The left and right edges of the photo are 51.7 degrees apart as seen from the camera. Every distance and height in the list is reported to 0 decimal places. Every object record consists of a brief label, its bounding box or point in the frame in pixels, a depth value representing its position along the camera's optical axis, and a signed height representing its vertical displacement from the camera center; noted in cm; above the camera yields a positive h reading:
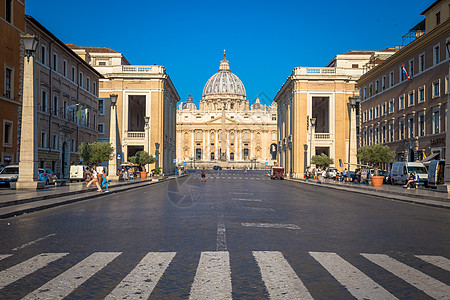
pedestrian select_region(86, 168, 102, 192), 2686 -89
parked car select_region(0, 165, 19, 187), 2852 -91
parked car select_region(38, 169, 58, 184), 3257 -114
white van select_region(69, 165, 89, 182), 4075 -110
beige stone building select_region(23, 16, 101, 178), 4072 +602
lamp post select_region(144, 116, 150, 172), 5590 +453
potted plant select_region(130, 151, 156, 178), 5934 +22
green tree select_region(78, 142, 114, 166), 4441 +83
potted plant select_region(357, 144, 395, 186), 4304 +68
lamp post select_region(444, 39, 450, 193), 2492 -3
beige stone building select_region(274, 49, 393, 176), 6981 +892
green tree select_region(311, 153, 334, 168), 6221 +15
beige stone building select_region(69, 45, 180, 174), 7069 +959
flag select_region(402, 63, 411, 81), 4244 +800
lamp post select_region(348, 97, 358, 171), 4645 +239
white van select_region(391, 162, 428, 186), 3616 -77
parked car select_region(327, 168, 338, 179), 5692 -145
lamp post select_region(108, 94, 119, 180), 3762 +155
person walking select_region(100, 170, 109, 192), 2651 -112
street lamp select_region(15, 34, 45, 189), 2300 +205
